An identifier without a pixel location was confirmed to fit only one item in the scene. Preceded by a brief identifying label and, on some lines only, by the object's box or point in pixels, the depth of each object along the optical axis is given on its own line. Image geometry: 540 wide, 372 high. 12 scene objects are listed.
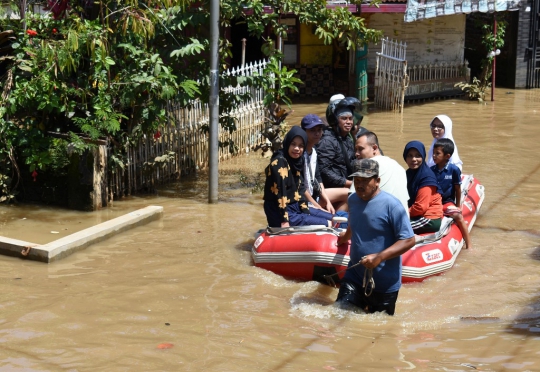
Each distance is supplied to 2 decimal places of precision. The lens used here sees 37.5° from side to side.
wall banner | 18.97
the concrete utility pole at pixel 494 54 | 19.84
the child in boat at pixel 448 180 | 8.70
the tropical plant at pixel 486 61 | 20.45
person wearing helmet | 8.95
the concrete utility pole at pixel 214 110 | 10.38
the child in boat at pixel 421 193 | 7.92
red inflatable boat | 7.60
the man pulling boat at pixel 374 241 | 6.05
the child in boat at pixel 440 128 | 9.09
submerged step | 8.04
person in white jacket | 6.67
